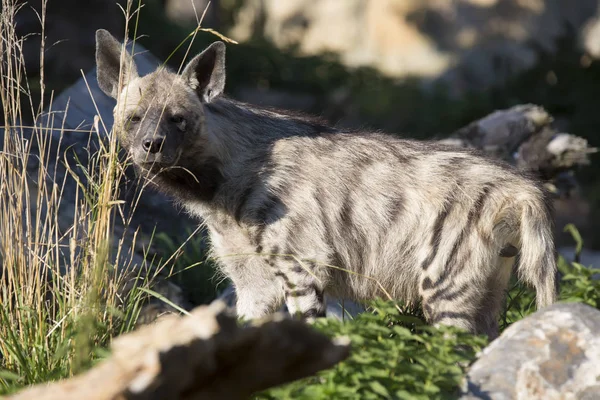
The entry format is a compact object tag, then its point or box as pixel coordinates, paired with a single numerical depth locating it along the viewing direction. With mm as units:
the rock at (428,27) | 40156
